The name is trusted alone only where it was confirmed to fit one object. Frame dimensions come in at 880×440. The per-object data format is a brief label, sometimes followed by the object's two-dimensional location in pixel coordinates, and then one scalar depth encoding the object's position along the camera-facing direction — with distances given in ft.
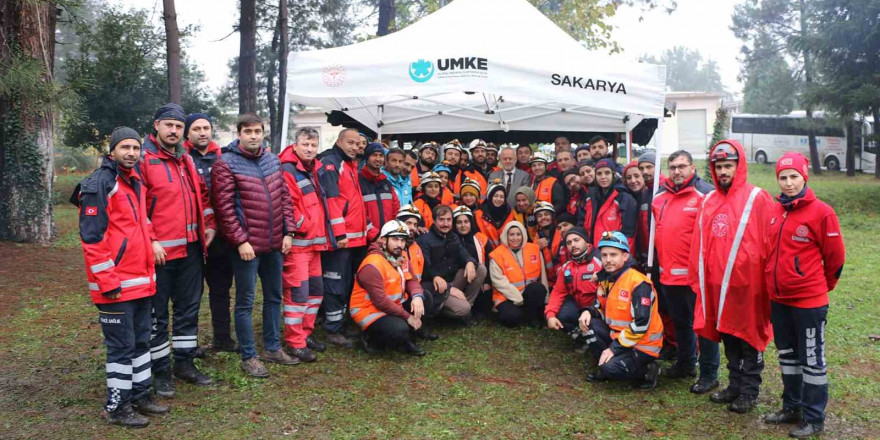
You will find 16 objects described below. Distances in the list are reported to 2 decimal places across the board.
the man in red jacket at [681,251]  15.37
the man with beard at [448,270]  20.27
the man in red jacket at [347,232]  18.43
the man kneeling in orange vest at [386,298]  17.70
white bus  88.22
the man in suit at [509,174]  24.58
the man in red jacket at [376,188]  19.47
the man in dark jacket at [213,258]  15.79
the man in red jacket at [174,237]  13.83
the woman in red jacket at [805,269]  12.45
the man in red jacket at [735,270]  13.29
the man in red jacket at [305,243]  16.98
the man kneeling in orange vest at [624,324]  15.49
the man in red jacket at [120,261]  12.01
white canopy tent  18.63
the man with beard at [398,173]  20.76
